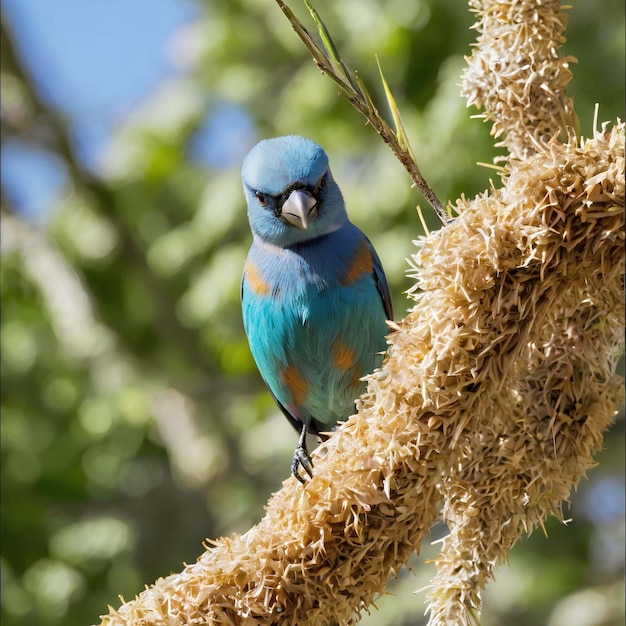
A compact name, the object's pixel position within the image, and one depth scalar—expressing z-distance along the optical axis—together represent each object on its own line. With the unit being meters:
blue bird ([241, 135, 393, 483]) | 6.75
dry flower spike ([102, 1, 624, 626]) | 3.72
